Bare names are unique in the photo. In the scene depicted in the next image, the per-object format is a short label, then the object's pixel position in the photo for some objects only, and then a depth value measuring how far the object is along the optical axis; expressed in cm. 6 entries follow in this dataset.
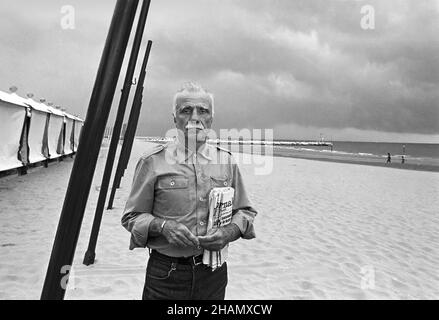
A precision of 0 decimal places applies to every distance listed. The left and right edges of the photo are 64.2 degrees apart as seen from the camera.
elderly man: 149
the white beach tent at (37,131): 1096
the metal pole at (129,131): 561
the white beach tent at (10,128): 859
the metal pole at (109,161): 353
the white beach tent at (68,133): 1607
